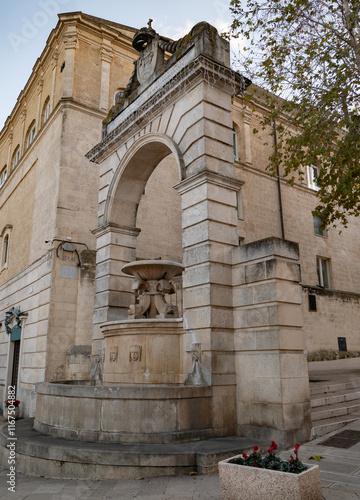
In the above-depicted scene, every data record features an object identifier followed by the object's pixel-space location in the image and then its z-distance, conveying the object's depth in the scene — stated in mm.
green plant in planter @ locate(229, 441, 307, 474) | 4360
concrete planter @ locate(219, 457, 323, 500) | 4180
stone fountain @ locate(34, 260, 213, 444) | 6980
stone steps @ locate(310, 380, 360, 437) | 8000
